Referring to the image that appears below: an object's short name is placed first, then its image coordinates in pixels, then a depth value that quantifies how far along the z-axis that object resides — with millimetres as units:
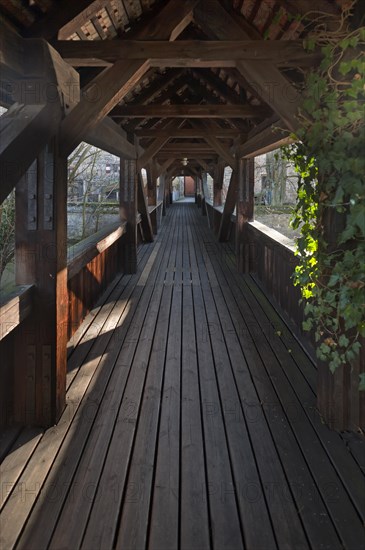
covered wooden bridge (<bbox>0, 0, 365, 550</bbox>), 1848
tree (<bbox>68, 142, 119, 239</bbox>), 10516
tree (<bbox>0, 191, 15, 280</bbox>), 7541
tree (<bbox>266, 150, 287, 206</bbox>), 17955
